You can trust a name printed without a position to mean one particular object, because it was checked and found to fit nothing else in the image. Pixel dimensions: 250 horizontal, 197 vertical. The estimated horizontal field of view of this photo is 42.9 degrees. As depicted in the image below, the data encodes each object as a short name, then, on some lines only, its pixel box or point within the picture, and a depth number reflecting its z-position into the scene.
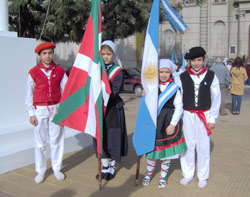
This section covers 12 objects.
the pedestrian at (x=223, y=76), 9.72
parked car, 16.78
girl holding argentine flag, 4.05
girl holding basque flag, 4.26
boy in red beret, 4.21
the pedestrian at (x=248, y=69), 20.89
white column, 5.44
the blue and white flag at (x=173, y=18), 4.51
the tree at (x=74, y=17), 12.54
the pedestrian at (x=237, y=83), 10.13
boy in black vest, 4.08
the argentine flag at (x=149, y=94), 4.02
